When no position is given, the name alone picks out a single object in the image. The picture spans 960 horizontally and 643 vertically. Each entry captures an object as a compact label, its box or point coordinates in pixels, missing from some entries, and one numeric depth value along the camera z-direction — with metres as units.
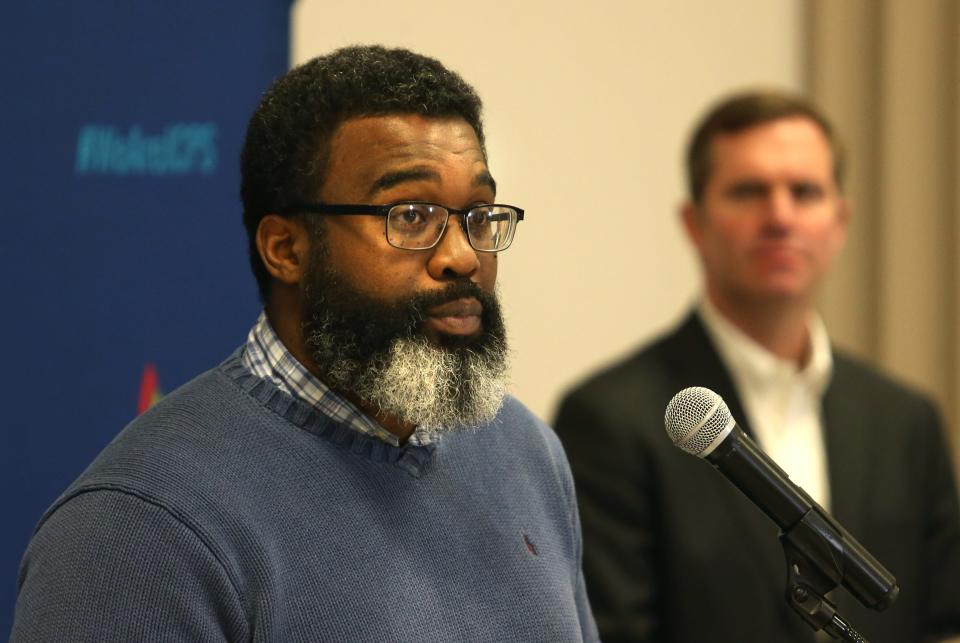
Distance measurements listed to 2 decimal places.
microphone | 3.51
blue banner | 4.02
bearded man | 3.51
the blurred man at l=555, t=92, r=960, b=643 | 4.31
